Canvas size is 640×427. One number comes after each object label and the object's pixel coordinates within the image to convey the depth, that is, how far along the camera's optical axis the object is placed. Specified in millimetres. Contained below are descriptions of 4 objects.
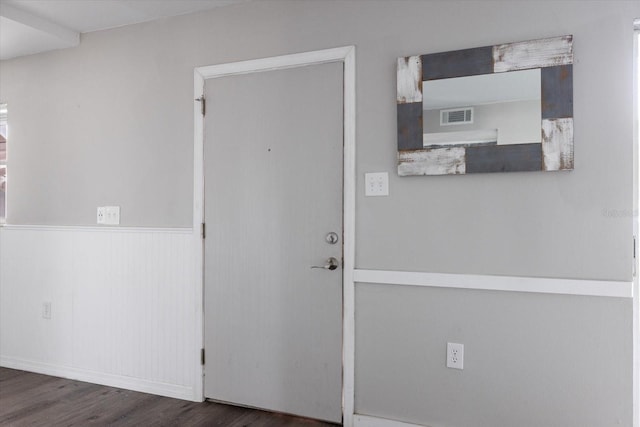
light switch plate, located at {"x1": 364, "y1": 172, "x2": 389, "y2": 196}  2346
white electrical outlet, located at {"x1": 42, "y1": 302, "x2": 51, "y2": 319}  3240
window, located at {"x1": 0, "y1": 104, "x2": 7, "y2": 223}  3510
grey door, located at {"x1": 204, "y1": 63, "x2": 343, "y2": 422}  2467
